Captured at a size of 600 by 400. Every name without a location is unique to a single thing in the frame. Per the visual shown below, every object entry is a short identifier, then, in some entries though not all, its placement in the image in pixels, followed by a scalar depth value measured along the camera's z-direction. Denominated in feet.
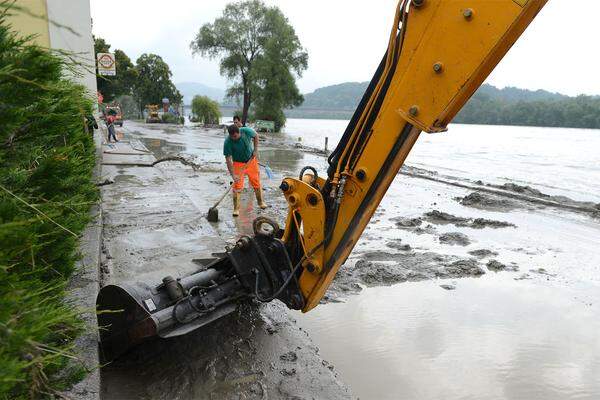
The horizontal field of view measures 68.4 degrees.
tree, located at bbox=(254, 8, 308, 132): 136.56
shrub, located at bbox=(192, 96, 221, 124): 150.00
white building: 31.53
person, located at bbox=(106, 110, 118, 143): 65.39
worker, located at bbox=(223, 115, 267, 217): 25.96
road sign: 49.13
